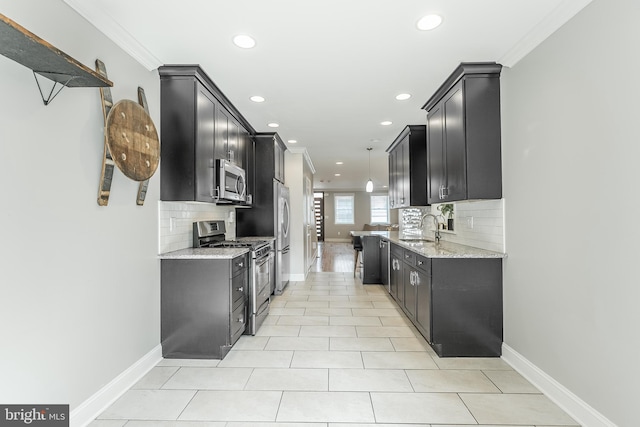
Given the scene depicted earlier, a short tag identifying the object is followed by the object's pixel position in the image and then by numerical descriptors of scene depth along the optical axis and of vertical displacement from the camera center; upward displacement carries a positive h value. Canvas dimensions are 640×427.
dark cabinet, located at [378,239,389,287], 5.22 -0.79
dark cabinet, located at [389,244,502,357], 2.76 -0.80
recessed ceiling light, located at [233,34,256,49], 2.36 +1.34
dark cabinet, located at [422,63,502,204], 2.79 +0.75
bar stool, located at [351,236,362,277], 6.46 -0.62
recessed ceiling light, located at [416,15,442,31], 2.14 +1.34
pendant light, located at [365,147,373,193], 7.43 +0.70
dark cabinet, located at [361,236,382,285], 5.79 -0.86
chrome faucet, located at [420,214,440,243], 4.30 -0.21
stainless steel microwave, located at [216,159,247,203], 3.22 +0.38
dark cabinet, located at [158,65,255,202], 2.82 +0.77
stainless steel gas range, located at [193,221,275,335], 3.32 -0.49
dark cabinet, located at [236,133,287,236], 4.98 +0.47
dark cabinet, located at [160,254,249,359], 2.75 -0.78
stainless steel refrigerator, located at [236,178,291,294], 4.98 -0.01
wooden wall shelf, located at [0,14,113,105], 1.25 +0.74
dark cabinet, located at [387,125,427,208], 4.67 +0.75
